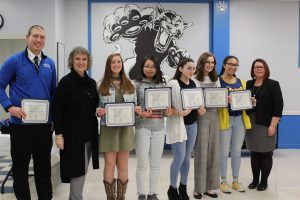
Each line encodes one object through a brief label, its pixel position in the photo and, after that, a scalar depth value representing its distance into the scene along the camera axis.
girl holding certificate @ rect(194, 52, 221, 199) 3.43
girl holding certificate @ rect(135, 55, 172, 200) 3.11
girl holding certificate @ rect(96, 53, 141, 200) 2.96
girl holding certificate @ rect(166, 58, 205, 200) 3.20
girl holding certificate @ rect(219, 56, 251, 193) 3.61
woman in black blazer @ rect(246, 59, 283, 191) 3.78
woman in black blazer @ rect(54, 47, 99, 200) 2.71
